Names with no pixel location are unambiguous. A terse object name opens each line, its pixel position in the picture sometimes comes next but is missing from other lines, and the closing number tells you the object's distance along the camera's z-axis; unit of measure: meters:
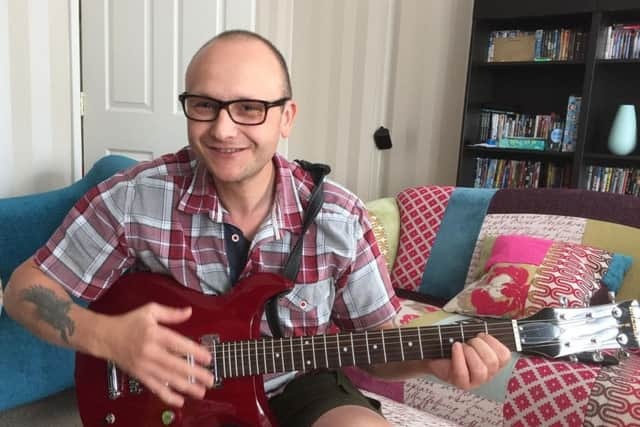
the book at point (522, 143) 2.75
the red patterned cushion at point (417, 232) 2.31
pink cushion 1.90
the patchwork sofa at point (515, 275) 1.51
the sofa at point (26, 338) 1.50
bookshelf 2.50
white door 2.66
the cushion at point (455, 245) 2.22
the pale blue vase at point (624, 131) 2.49
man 1.05
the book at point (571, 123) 2.62
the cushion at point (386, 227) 2.36
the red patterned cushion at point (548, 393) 1.47
